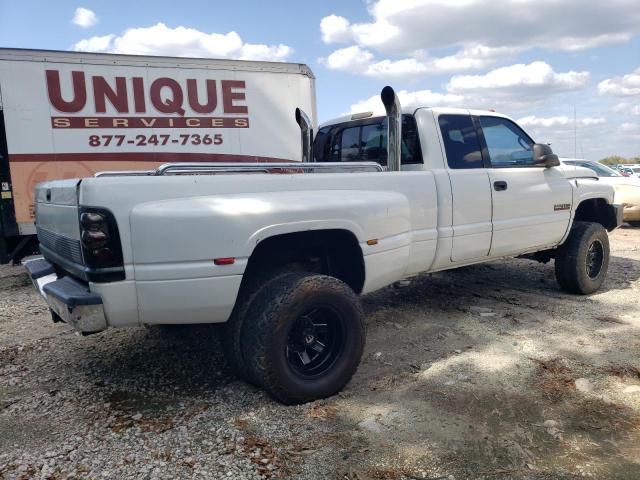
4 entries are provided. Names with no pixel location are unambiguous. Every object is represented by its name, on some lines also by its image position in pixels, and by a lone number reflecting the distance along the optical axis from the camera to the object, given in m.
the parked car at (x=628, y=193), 10.57
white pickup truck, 2.70
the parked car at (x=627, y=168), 19.53
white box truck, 6.85
